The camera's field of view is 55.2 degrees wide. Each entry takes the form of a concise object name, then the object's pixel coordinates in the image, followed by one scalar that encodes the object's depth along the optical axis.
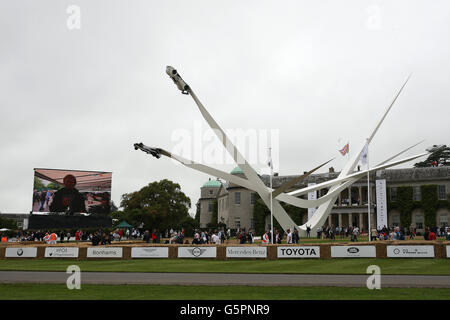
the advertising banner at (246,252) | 26.88
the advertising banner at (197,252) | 27.69
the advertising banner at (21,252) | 31.59
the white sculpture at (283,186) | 34.00
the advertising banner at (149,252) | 28.97
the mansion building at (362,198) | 64.38
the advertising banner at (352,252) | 25.19
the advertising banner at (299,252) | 25.75
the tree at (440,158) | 90.62
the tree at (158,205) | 73.31
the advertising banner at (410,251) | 24.17
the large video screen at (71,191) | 66.94
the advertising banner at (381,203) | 62.22
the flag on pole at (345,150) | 40.06
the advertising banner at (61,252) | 30.23
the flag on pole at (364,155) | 38.60
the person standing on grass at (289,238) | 33.97
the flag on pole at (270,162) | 35.38
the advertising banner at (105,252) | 29.50
